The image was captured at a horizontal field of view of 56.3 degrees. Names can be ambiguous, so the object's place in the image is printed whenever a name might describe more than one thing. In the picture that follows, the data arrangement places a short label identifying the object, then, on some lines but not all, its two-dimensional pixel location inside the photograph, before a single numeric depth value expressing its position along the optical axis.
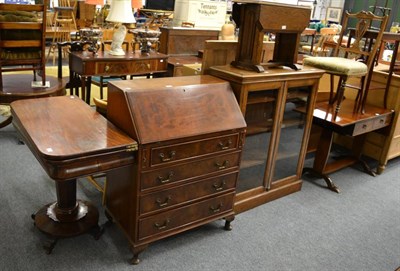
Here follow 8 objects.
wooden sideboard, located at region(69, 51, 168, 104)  3.59
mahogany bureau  1.95
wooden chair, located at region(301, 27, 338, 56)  6.84
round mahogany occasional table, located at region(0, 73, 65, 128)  3.24
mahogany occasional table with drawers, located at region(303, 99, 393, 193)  3.11
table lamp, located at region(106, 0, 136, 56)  3.59
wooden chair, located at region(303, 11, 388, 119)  3.06
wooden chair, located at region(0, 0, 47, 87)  3.21
